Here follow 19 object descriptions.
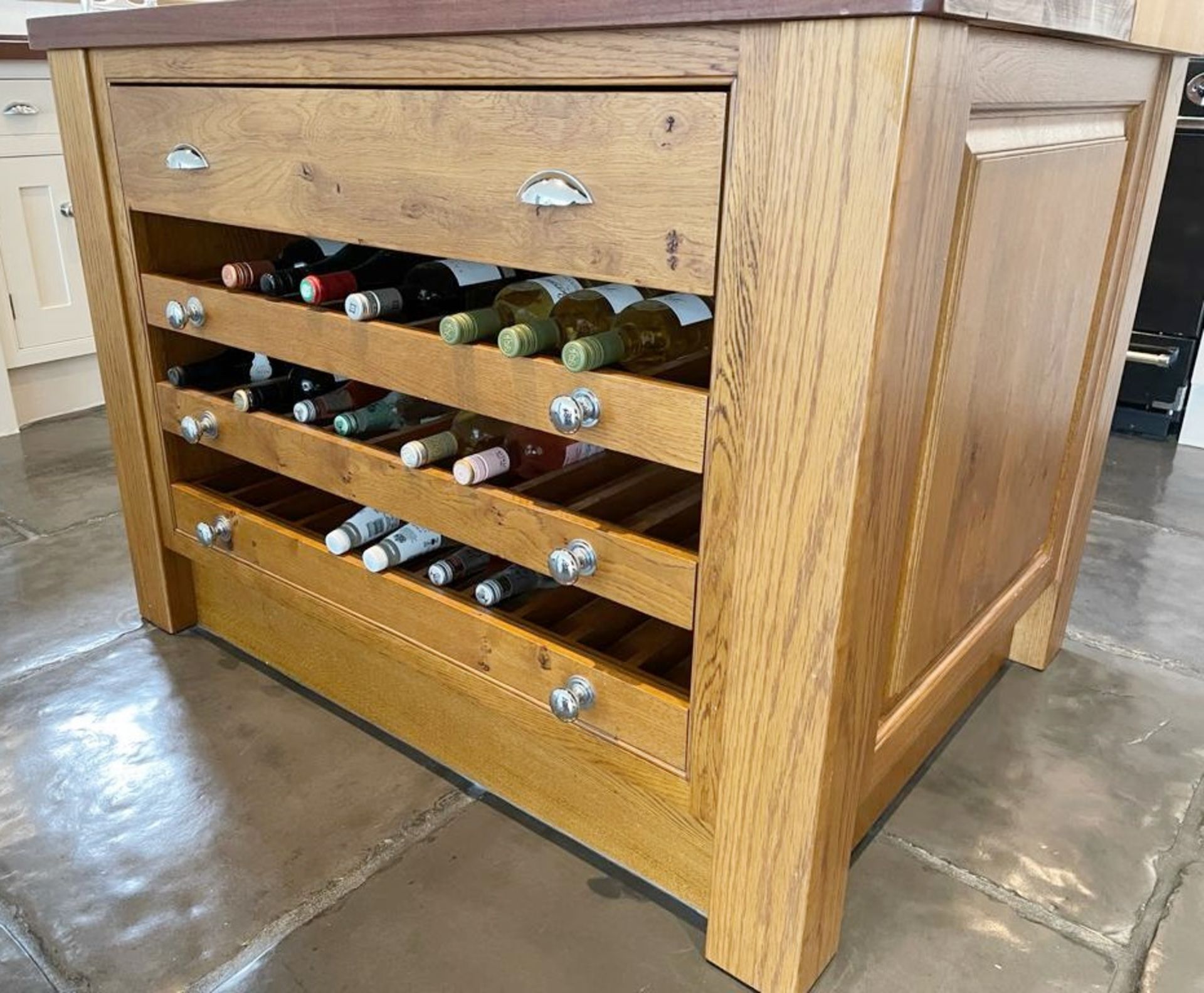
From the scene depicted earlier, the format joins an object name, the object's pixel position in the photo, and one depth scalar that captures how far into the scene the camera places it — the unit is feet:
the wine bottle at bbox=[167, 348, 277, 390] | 4.52
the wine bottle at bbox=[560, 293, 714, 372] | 3.37
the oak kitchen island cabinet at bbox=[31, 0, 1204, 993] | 2.44
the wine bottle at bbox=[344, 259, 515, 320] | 3.96
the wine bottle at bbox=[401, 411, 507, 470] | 3.57
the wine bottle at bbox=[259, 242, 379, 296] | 3.96
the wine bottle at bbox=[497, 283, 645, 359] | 3.19
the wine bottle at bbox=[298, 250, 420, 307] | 3.70
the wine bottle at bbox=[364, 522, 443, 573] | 3.80
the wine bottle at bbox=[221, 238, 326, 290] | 4.02
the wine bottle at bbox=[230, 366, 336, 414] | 4.19
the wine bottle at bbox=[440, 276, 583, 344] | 3.25
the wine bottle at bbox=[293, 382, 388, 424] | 4.02
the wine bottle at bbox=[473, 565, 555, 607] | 3.58
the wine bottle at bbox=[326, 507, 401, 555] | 3.92
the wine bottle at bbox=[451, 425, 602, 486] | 3.89
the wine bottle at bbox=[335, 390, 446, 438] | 3.98
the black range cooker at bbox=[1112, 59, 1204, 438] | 7.68
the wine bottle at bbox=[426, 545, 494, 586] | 3.76
